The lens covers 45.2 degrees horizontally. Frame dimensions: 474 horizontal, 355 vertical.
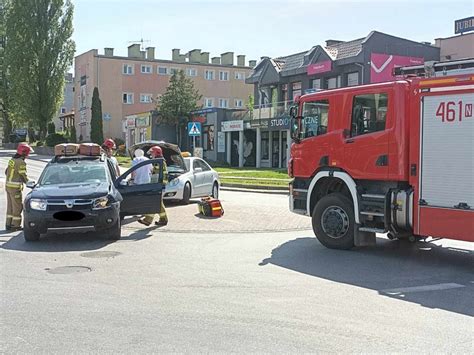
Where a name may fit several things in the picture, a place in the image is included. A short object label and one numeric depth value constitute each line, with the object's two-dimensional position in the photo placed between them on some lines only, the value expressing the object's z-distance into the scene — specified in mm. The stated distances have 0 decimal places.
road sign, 27797
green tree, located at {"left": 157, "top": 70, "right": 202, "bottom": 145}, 47844
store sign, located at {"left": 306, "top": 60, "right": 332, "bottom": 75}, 38250
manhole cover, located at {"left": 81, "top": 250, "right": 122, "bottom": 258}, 9102
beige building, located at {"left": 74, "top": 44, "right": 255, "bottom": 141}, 62969
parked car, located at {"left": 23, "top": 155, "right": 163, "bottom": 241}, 9875
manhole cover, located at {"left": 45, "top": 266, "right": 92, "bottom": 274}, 7855
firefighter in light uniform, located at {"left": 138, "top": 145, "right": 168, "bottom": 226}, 12328
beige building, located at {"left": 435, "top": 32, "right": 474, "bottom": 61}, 38447
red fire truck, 8289
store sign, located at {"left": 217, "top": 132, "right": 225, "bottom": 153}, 45000
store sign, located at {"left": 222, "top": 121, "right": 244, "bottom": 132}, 42441
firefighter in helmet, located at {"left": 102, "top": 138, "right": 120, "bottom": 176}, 13837
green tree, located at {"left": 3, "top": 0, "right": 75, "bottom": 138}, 60750
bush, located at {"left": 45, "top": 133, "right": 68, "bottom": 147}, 58125
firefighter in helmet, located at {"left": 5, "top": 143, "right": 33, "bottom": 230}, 11609
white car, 16016
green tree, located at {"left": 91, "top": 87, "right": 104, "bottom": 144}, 58000
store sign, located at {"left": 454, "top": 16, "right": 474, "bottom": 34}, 39328
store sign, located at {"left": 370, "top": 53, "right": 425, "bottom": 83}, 36125
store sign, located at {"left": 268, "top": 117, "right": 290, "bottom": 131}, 37997
